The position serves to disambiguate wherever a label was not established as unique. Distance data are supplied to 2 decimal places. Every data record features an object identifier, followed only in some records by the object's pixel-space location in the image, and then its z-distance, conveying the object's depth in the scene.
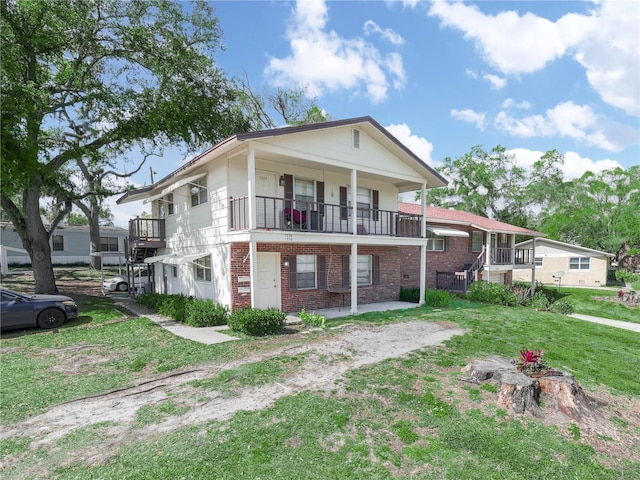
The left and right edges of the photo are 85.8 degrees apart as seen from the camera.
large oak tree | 13.01
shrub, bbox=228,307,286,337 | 9.73
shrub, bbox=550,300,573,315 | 17.33
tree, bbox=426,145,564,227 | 37.78
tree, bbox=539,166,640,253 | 32.88
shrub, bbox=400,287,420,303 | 16.39
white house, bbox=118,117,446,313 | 11.64
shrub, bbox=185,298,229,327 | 11.05
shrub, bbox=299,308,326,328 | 10.77
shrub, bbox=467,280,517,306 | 17.75
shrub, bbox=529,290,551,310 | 17.67
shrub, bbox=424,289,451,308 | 15.90
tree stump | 5.54
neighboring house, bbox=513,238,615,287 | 28.64
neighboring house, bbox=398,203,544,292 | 19.36
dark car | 10.17
